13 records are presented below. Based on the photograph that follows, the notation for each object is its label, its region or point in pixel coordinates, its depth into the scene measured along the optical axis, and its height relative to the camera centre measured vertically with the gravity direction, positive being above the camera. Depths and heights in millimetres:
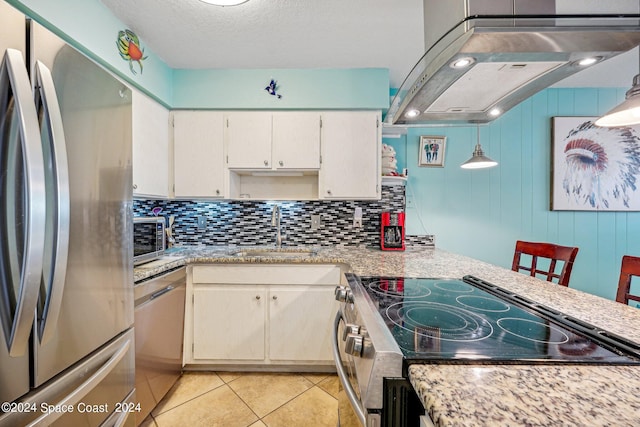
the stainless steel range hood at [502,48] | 753 +512
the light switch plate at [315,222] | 2404 -104
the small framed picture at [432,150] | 2461 +592
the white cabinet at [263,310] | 1853 -720
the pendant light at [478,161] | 1870 +372
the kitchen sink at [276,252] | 2148 -355
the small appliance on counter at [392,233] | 2158 -186
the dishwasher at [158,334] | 1359 -743
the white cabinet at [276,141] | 2166 +592
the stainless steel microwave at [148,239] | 1549 -185
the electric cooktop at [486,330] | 564 -323
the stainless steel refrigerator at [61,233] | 644 -69
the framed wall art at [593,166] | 2346 +420
